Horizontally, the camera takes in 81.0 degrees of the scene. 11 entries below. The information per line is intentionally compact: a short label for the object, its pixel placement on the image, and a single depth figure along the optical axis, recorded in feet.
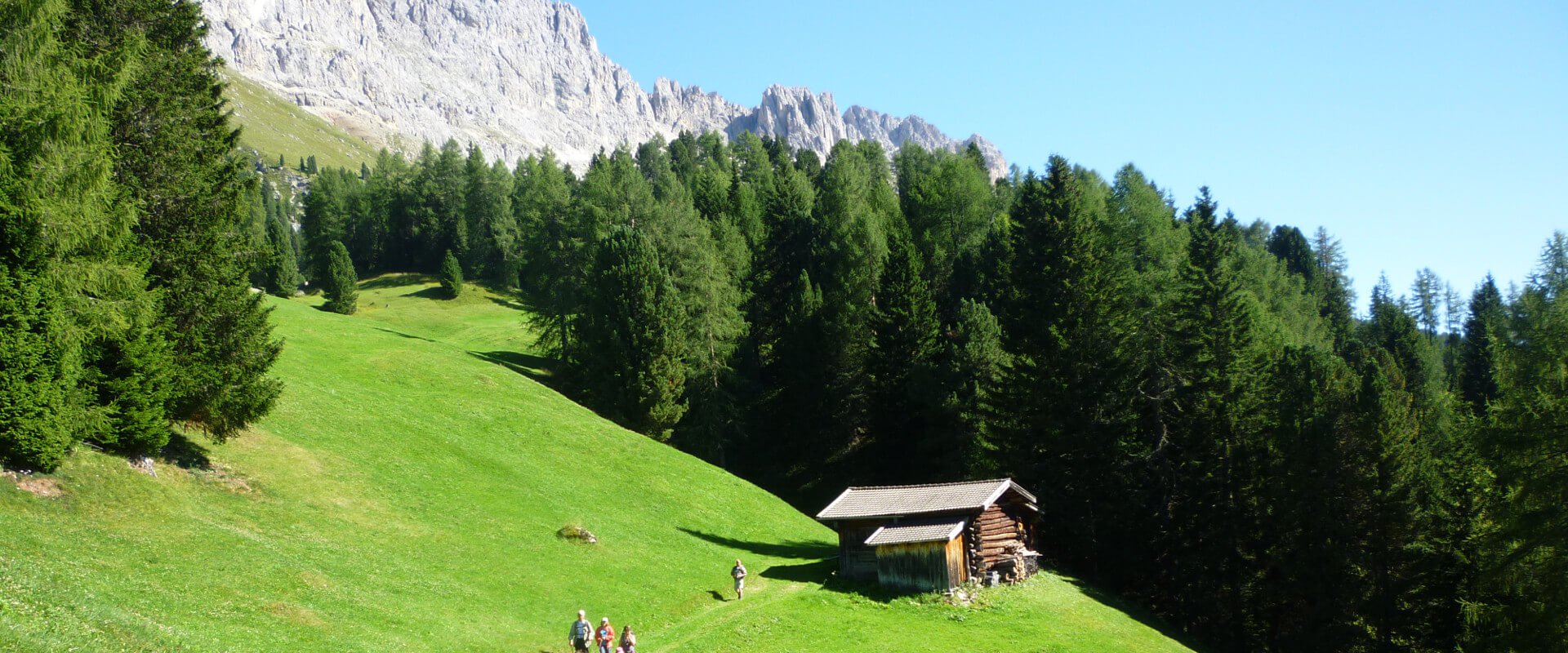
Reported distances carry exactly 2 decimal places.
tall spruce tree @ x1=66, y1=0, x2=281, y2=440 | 100.32
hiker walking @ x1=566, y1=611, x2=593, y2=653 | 91.61
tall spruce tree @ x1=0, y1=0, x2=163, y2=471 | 80.18
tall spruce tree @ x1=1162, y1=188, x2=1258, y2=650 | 163.73
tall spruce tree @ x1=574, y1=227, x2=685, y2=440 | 203.92
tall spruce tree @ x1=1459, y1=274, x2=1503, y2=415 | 270.46
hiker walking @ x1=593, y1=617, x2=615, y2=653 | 92.63
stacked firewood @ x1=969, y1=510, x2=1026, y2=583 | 130.31
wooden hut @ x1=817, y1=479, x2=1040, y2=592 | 124.26
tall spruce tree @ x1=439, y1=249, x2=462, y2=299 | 344.69
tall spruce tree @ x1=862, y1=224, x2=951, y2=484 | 214.07
